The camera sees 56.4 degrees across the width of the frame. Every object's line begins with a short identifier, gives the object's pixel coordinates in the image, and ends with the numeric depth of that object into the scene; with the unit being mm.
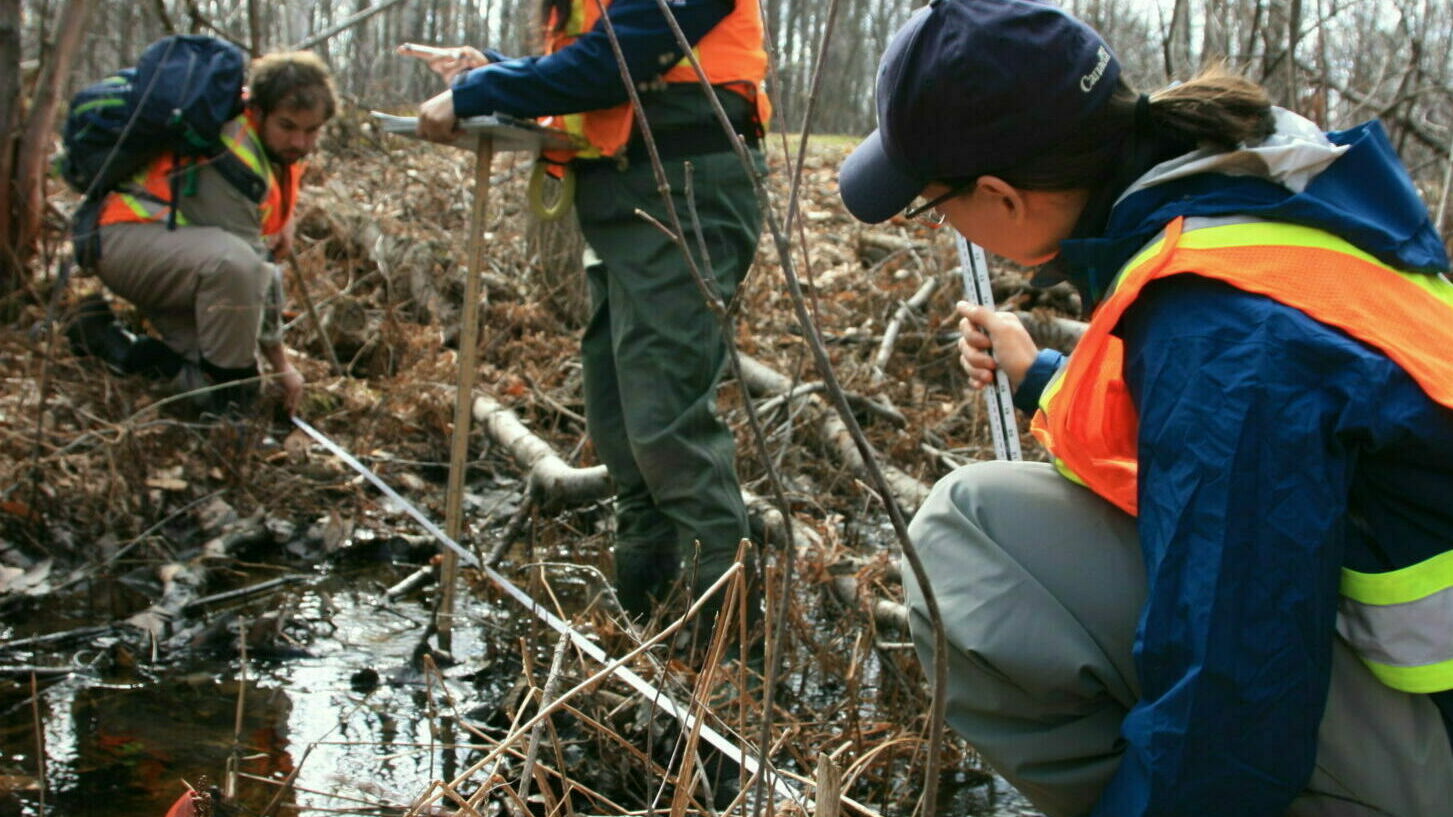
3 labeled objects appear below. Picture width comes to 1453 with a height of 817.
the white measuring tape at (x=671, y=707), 2008
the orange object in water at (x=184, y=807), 1714
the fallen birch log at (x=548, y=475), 4129
